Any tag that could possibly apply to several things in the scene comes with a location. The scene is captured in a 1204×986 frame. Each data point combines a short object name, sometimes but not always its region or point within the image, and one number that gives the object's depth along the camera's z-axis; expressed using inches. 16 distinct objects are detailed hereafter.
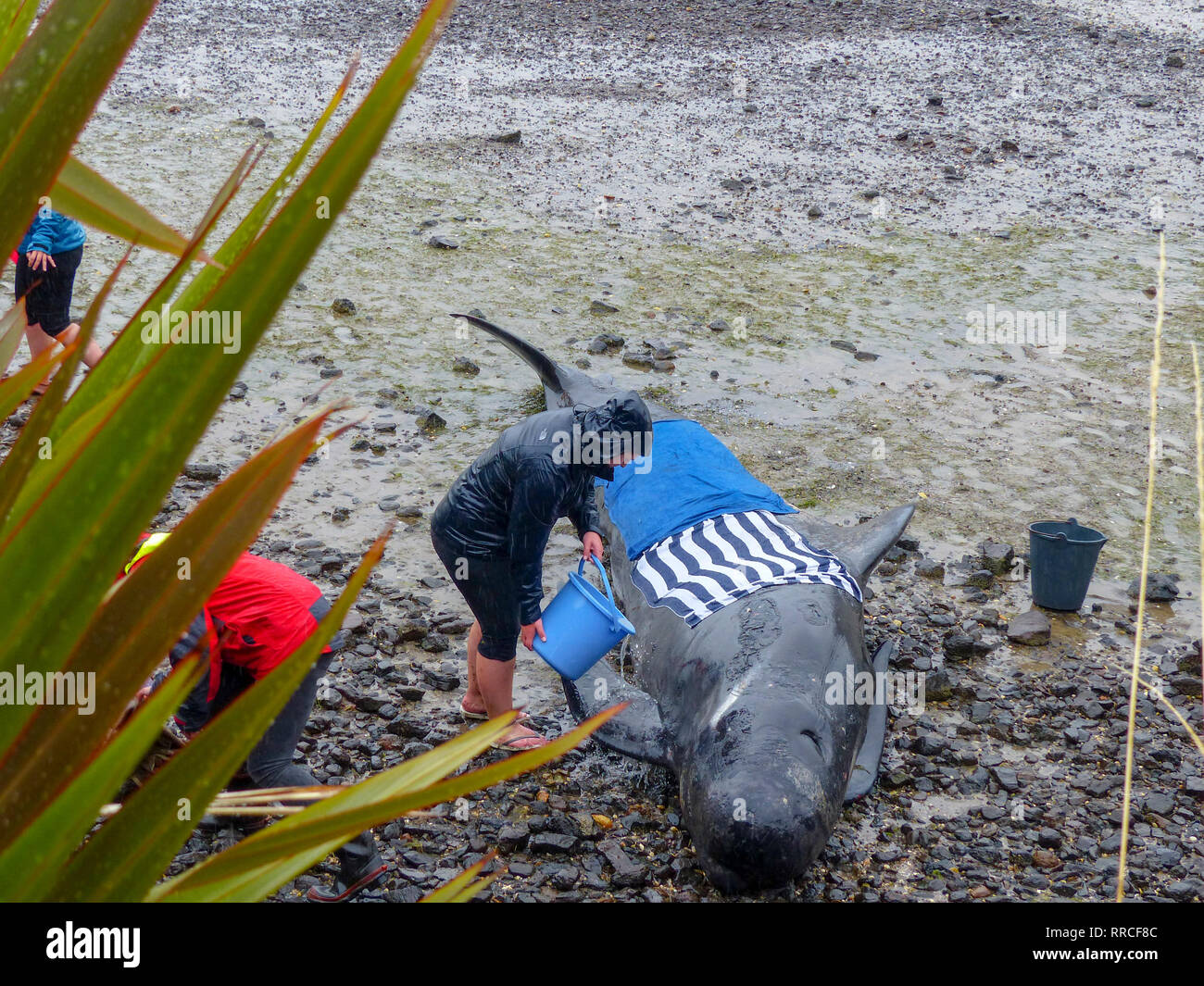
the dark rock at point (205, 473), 276.4
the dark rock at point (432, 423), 308.7
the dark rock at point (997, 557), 259.4
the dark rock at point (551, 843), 177.0
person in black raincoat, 184.2
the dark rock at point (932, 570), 257.3
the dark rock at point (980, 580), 255.0
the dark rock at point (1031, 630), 235.0
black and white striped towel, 199.9
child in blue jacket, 263.6
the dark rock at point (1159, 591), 254.2
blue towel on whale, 219.6
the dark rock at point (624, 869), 172.2
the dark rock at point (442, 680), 216.4
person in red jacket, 148.8
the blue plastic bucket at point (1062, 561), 237.8
